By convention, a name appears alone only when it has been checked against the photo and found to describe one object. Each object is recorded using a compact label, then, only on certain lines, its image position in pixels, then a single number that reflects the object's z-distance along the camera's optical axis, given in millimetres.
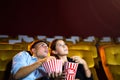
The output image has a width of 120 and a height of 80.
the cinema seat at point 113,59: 1691
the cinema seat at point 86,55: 1696
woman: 1420
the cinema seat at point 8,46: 1812
